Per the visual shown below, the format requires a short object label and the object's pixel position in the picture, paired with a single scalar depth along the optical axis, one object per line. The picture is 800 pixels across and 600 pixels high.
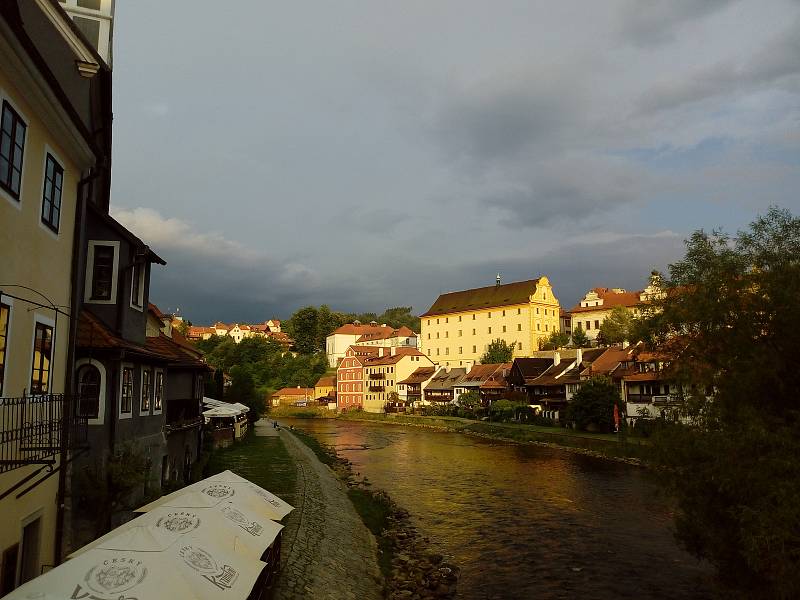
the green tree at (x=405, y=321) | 189.00
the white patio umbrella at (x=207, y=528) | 7.86
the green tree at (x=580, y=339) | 76.56
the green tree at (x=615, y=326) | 69.75
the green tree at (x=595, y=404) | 48.44
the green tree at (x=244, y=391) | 51.56
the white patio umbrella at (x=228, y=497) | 10.93
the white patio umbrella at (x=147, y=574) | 6.21
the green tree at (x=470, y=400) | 73.50
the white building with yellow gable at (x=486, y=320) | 97.75
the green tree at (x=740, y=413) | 8.42
